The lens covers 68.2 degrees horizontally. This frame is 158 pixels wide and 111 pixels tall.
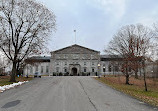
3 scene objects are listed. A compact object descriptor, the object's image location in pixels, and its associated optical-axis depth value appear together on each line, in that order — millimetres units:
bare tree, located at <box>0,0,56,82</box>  18941
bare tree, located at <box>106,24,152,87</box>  14502
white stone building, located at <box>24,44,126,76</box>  53406
